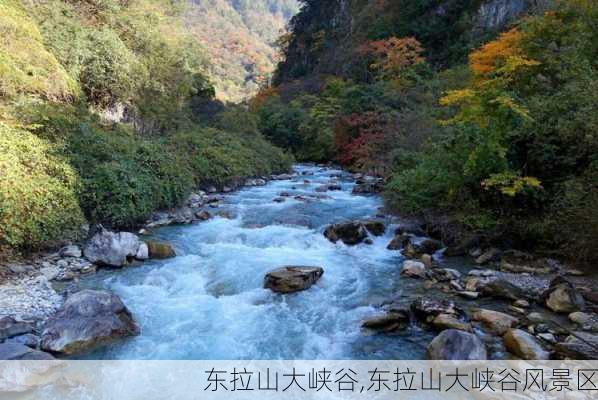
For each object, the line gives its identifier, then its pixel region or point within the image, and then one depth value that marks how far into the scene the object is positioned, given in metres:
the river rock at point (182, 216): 10.81
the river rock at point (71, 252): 7.40
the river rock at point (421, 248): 8.30
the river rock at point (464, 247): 8.18
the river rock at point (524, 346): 4.45
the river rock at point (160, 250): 8.04
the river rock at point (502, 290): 5.98
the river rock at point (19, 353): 4.18
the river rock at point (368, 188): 15.36
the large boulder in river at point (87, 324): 4.70
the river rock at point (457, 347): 4.41
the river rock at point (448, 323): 5.09
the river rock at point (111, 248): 7.36
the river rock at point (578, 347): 4.33
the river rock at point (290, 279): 6.62
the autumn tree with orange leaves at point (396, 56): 25.77
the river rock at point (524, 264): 6.95
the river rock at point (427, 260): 7.62
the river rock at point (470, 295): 6.11
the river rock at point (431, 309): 5.46
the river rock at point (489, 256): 7.61
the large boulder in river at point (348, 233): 9.27
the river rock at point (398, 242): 8.84
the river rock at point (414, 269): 7.12
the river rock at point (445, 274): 6.88
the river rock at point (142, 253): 7.79
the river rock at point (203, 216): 11.27
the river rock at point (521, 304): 5.73
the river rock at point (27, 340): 4.63
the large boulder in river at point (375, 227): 9.63
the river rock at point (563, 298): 5.48
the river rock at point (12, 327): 4.72
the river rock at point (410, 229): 9.48
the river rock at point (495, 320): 5.10
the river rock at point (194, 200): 12.81
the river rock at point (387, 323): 5.41
